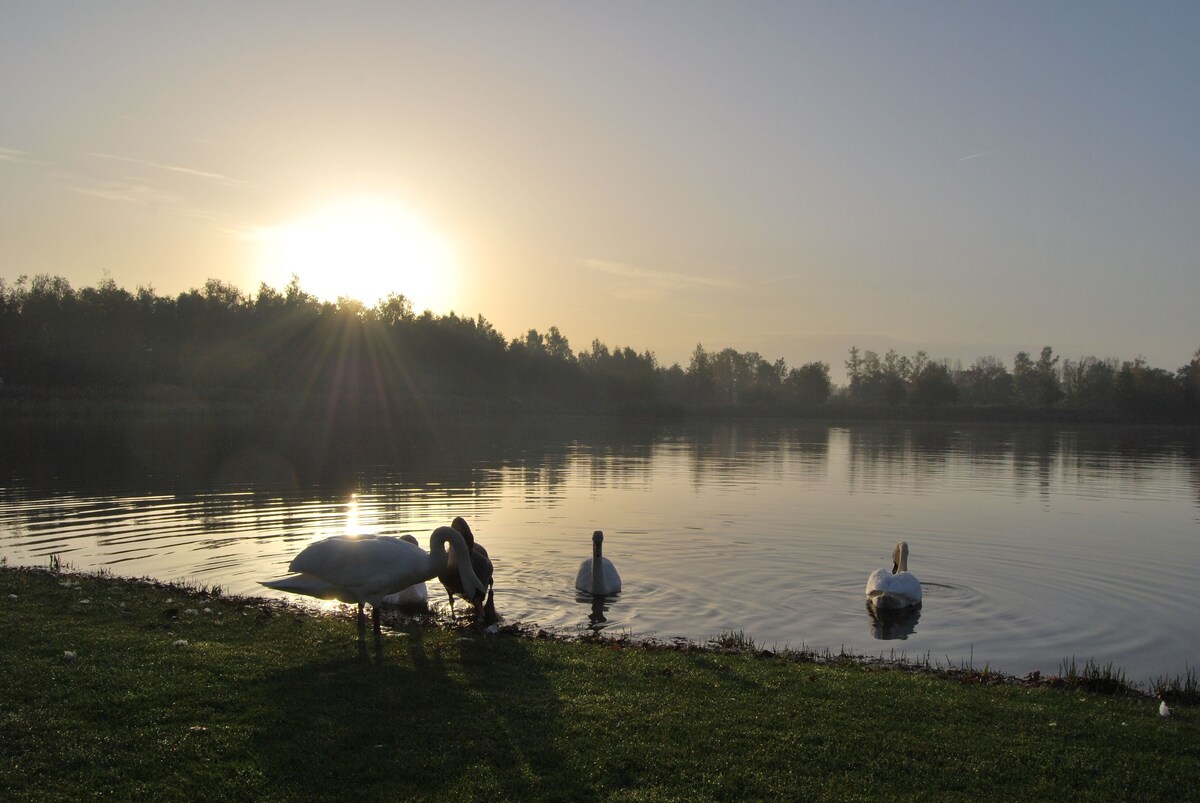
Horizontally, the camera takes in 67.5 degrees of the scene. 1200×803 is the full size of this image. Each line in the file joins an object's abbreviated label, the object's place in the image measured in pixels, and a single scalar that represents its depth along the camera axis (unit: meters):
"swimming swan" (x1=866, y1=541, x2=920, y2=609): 16.25
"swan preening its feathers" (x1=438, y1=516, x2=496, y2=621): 13.28
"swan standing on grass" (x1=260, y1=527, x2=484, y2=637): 11.03
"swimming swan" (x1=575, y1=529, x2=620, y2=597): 17.14
